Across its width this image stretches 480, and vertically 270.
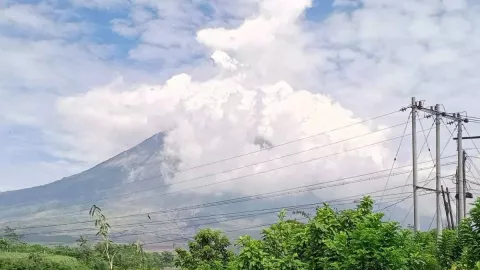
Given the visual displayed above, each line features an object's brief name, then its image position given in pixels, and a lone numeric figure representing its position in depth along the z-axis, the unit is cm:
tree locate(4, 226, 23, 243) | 9594
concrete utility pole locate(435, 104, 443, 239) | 2984
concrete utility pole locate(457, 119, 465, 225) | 2959
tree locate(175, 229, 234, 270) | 3241
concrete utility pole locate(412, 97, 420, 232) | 2941
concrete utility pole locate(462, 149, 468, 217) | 3058
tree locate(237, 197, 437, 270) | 1235
